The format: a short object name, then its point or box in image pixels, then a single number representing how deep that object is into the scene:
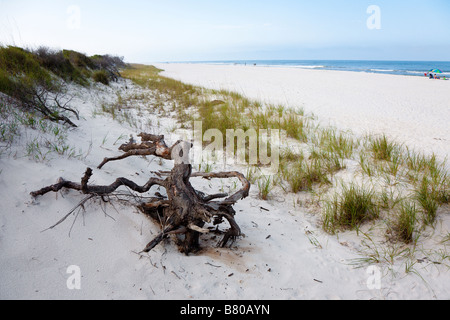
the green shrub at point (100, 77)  10.38
